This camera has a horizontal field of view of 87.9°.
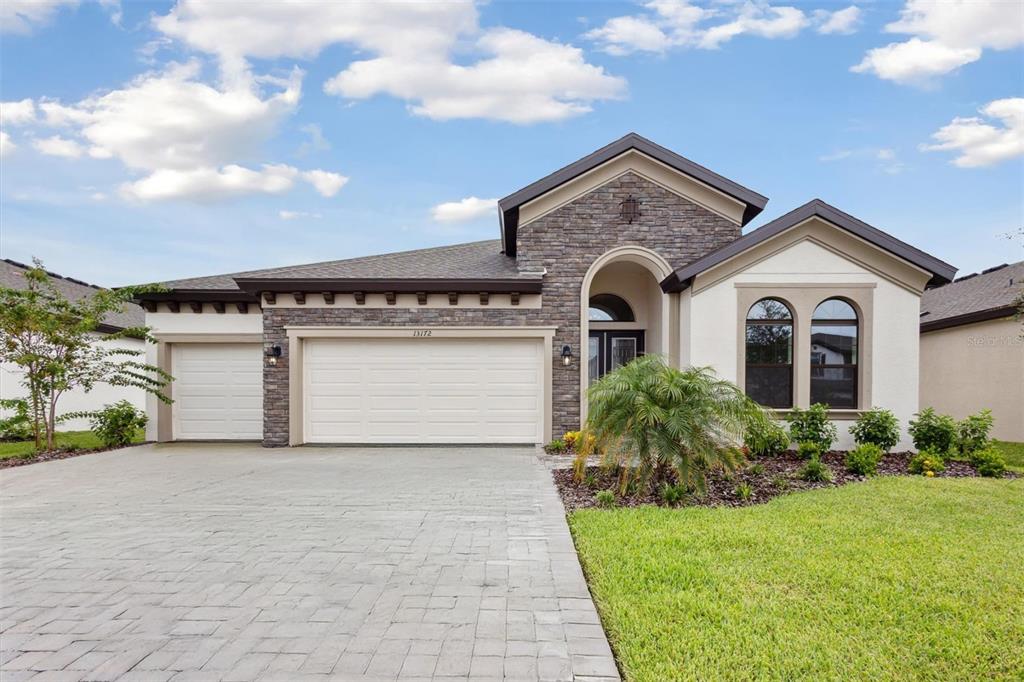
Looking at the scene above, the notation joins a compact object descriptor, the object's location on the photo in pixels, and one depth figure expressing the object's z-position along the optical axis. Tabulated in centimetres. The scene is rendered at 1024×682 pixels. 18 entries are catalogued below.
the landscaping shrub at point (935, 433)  899
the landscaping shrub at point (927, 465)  796
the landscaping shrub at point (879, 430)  935
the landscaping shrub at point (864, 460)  787
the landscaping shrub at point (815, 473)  746
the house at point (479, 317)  1109
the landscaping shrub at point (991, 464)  786
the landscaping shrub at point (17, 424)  1083
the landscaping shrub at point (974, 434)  893
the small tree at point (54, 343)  1027
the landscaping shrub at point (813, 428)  934
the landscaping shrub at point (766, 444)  859
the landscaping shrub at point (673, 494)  622
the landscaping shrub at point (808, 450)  881
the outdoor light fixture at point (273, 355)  1115
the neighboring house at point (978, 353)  1195
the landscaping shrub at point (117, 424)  1134
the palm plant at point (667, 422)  645
